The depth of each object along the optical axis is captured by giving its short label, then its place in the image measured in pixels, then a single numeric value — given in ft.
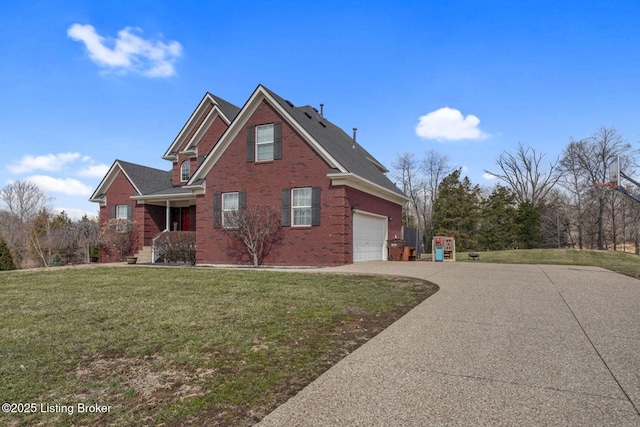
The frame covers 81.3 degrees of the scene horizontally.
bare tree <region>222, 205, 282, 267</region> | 50.70
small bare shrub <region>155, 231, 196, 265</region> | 61.05
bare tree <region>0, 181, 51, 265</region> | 136.67
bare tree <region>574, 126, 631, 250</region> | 113.91
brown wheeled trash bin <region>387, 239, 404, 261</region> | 57.62
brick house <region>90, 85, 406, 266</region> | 48.08
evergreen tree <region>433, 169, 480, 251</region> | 113.29
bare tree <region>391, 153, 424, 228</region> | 147.33
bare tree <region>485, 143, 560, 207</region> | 136.77
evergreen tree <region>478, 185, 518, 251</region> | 112.57
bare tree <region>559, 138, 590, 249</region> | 119.34
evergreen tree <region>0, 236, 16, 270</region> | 63.57
